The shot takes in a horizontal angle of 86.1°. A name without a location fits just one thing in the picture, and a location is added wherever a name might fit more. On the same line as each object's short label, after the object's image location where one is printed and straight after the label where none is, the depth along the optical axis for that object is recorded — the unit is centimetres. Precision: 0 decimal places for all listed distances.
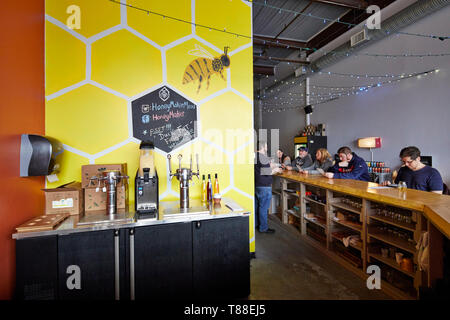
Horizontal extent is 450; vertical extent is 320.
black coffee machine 218
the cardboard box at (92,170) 221
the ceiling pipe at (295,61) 658
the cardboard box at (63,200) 209
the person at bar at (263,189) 438
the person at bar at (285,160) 581
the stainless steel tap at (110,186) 215
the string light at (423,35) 359
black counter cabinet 176
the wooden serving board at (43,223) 173
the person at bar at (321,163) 474
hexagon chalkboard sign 267
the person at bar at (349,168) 386
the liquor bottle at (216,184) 276
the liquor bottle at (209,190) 272
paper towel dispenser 189
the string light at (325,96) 450
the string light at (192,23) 264
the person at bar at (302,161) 531
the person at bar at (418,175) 291
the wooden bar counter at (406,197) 172
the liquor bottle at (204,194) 277
